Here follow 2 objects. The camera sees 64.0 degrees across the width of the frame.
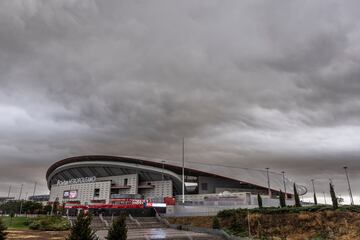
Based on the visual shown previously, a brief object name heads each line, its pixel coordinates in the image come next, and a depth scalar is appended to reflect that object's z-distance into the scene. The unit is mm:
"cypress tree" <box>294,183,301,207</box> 35788
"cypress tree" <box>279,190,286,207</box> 36575
